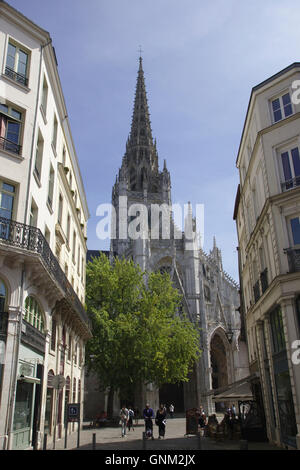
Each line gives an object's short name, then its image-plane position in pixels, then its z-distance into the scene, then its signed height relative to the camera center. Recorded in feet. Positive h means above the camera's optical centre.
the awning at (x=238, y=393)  57.36 +0.17
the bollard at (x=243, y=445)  32.27 -3.72
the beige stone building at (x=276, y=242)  43.70 +17.54
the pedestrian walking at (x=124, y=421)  64.96 -3.50
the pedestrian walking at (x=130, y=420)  79.93 -4.23
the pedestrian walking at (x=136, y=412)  119.65 -4.21
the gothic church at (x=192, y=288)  157.07 +46.05
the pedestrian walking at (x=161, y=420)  59.26 -3.17
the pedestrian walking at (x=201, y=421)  73.36 -4.26
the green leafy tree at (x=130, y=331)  94.22 +14.65
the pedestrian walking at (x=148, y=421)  58.75 -3.23
